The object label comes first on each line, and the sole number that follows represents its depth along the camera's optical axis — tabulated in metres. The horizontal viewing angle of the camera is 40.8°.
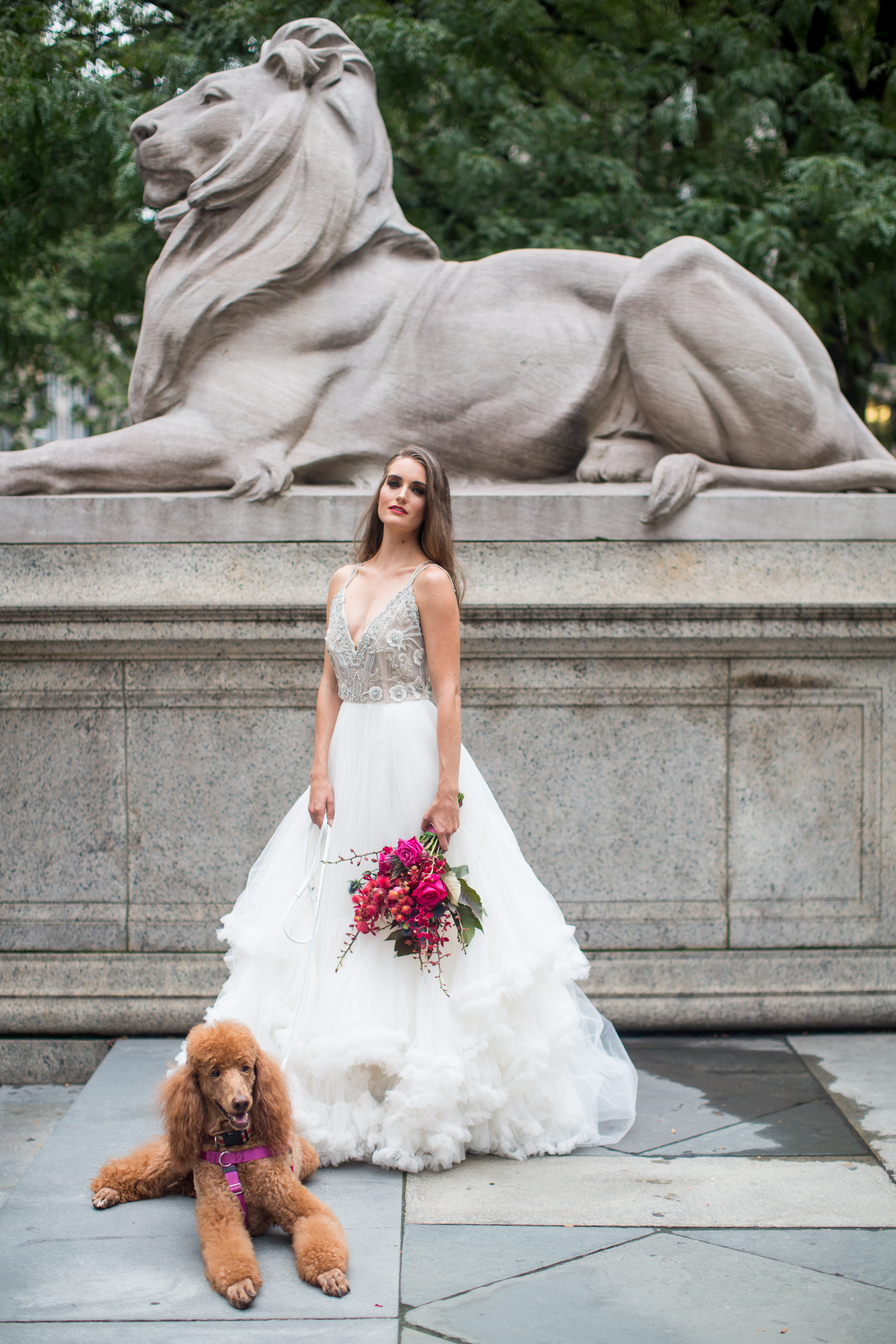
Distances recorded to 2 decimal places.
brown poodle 2.82
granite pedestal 4.55
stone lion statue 4.72
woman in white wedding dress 3.44
